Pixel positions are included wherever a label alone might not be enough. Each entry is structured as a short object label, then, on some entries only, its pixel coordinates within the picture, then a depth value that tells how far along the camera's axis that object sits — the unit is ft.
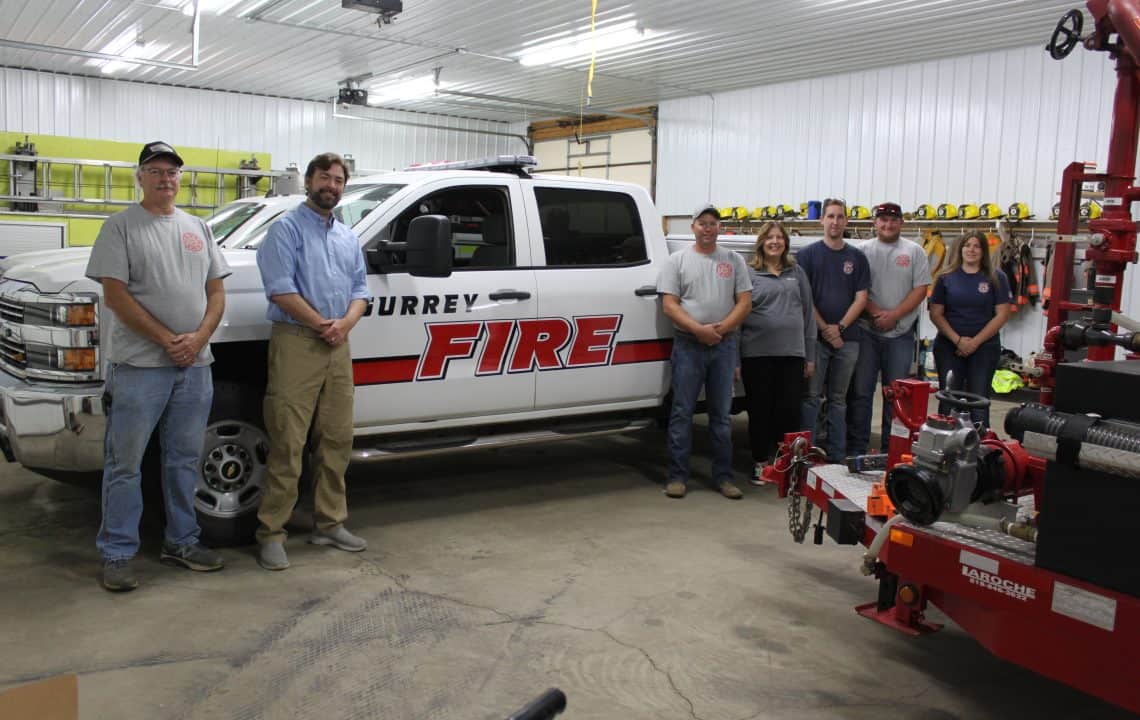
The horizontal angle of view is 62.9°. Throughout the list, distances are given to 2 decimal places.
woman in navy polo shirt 22.24
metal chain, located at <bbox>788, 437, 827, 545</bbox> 13.67
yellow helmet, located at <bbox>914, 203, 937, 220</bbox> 41.88
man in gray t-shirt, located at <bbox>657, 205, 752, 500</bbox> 19.45
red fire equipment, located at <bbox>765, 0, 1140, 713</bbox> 8.29
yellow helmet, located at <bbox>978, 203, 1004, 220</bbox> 39.68
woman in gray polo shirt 20.65
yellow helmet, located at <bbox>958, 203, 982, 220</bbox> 40.01
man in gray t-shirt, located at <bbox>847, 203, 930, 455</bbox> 22.11
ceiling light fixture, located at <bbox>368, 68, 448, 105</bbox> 56.29
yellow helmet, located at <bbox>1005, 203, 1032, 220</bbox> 38.78
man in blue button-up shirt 14.46
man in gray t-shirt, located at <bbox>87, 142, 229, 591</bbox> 13.29
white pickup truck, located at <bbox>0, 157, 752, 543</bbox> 14.40
